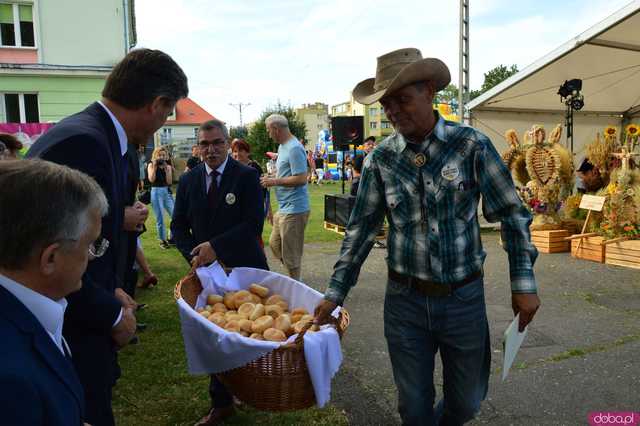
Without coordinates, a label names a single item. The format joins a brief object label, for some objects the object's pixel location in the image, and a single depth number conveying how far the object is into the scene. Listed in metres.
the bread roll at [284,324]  2.41
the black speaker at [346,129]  12.93
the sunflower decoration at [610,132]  8.19
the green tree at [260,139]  41.72
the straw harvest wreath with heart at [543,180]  8.84
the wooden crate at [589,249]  7.84
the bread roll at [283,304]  2.79
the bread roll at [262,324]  2.38
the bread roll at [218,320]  2.45
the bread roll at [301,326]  2.33
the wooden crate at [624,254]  7.28
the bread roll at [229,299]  2.78
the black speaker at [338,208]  9.70
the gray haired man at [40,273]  1.02
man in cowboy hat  2.23
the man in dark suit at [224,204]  3.26
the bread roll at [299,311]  2.64
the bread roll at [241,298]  2.77
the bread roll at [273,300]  2.81
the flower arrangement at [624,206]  7.58
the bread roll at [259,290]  2.92
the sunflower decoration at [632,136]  7.75
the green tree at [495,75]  63.91
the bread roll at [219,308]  2.68
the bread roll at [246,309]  2.61
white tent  9.11
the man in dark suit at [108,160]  1.70
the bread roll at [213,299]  2.79
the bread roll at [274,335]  2.26
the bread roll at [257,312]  2.57
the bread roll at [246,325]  2.38
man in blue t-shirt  5.51
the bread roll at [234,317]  2.49
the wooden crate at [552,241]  8.65
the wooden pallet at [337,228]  10.30
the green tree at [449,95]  82.78
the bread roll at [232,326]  2.37
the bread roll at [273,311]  2.66
